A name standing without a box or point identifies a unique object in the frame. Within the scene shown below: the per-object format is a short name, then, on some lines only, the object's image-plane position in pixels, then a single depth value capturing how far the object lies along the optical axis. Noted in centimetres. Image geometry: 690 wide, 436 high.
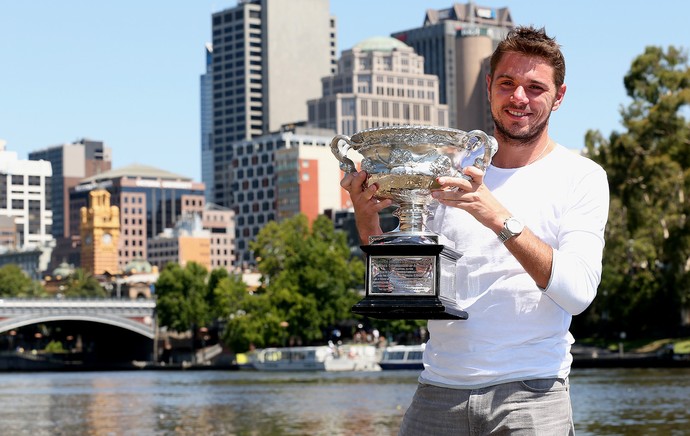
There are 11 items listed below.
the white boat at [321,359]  8700
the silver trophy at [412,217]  545
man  538
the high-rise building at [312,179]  18350
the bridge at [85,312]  11088
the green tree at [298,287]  9300
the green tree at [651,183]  6438
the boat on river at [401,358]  8400
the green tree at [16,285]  16988
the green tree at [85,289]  17050
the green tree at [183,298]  11262
